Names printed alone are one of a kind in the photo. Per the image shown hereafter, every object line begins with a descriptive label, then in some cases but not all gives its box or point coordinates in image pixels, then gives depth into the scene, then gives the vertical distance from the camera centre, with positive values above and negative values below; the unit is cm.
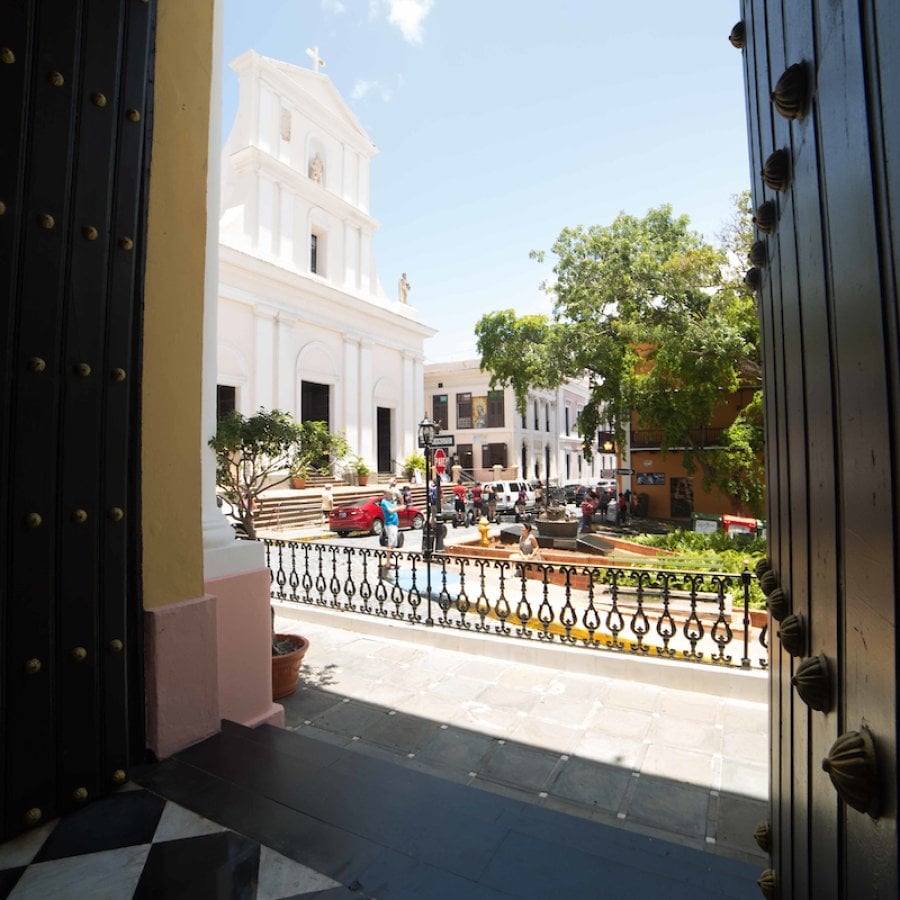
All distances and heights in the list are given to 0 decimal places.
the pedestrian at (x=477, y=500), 2323 -99
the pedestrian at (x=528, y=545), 1170 -149
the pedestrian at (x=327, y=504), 2230 -106
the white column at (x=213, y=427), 332 +35
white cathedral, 2455 +986
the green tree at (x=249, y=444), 550 +36
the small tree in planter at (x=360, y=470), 2764 +43
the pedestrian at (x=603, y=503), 2543 -125
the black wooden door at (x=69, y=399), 193 +32
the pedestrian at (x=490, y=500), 2328 -101
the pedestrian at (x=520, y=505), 2328 -123
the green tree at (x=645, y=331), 1586 +484
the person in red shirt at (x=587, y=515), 1942 -140
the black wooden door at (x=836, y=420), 57 +8
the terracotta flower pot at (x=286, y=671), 476 -174
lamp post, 1095 +97
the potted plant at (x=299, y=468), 642 +13
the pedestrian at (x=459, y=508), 2163 -126
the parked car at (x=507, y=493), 2583 -85
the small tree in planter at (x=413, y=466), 3128 +71
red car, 1866 -141
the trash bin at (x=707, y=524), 1473 -133
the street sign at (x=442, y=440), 1196 +85
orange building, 2145 +12
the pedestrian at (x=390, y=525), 1487 -131
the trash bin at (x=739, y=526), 1355 -131
